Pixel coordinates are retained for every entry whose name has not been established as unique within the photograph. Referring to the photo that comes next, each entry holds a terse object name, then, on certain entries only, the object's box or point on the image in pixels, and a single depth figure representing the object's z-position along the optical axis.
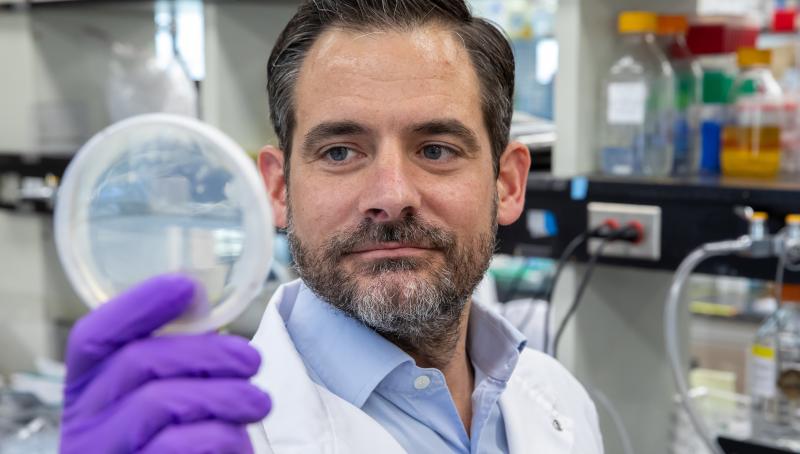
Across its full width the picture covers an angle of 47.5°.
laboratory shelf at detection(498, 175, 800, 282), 1.68
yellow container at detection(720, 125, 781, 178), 1.92
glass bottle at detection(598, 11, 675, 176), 1.88
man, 1.17
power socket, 1.78
